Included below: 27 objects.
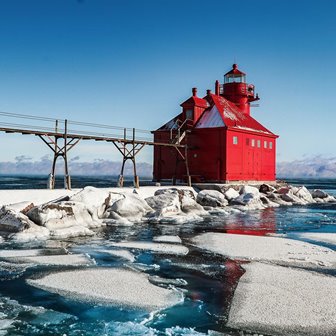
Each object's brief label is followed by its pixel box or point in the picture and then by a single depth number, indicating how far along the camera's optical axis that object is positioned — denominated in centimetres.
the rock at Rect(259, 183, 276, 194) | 3288
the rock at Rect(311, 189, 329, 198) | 3616
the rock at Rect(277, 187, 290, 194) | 3312
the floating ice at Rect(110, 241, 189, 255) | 1215
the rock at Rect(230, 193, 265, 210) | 2630
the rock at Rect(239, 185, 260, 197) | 2780
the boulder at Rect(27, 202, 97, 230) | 1549
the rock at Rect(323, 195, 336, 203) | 3503
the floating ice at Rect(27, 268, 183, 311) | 757
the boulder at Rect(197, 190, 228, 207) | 2573
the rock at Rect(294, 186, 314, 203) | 3341
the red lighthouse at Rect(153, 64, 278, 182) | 3053
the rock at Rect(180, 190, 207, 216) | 2272
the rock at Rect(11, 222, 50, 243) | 1367
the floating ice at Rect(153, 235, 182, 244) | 1384
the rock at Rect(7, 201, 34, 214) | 1589
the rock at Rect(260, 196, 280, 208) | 2890
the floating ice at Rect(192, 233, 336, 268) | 1105
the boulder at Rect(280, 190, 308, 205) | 3172
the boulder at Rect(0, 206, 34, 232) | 1455
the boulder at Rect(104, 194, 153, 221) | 1919
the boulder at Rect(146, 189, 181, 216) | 2059
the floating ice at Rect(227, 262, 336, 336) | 641
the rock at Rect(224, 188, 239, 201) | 2756
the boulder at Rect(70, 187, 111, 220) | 1814
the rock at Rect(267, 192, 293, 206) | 3079
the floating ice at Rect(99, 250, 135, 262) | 1114
